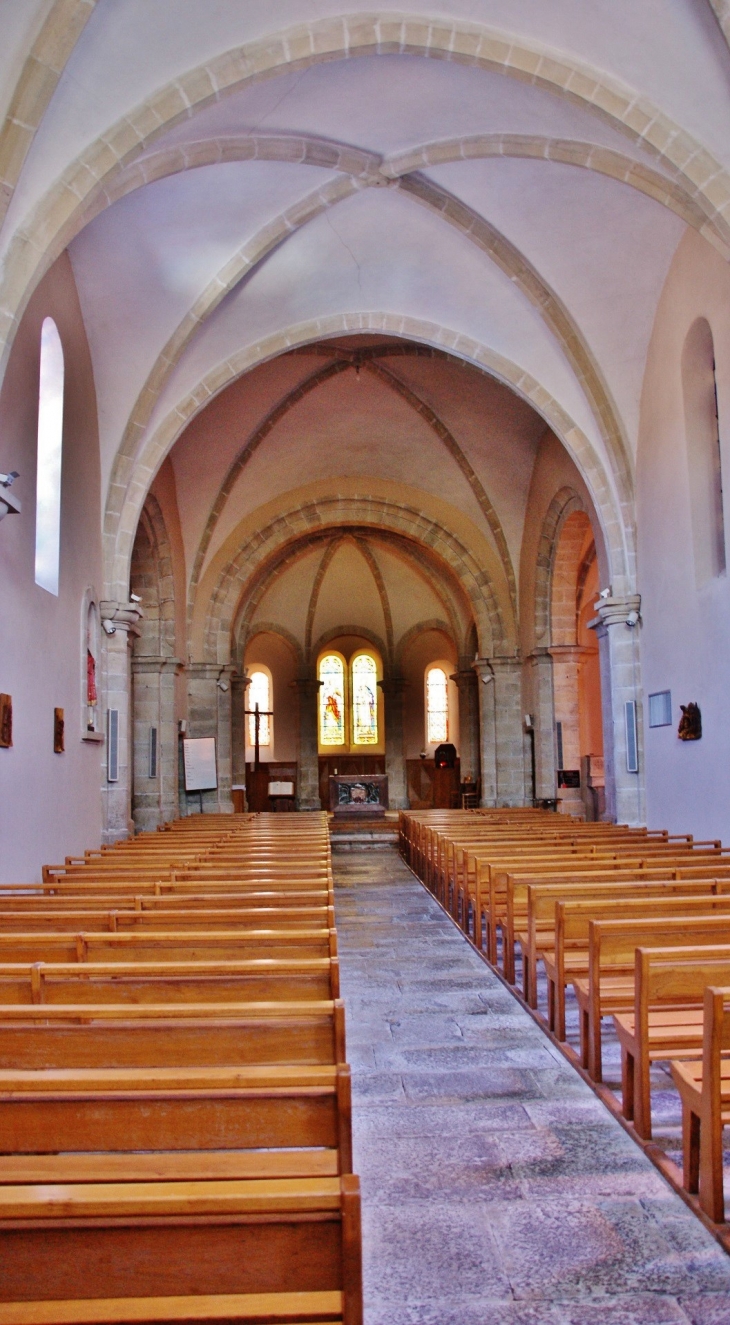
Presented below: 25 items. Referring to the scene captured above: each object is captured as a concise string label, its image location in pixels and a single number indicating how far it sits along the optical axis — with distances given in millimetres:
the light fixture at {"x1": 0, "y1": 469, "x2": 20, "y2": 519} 6977
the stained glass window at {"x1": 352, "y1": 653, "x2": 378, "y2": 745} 29484
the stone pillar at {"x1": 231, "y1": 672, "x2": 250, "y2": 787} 21609
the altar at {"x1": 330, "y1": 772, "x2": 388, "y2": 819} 20547
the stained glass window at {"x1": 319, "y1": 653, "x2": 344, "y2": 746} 29391
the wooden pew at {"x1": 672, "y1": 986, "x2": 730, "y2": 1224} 3125
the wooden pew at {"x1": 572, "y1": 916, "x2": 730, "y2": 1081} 4457
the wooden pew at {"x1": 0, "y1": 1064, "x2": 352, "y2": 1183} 2088
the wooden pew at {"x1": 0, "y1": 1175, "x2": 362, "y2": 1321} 1764
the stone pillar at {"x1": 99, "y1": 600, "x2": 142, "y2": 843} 12070
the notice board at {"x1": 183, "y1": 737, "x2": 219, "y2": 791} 17719
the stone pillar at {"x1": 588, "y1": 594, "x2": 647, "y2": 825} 12508
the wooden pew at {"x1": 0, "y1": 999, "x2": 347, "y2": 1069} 2732
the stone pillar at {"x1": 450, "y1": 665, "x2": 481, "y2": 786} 24609
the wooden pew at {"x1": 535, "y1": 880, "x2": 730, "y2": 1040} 5113
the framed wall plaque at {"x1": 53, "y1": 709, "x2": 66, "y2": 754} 9547
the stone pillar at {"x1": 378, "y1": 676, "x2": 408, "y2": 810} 26531
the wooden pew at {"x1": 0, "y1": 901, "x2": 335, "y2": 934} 4875
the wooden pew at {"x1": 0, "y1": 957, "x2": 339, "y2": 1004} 3449
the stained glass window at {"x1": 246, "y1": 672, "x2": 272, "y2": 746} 28839
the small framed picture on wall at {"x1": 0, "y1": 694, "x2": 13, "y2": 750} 7812
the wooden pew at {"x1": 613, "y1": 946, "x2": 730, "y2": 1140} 3721
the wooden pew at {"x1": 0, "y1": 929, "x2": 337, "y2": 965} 4176
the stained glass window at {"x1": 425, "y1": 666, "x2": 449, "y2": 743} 29250
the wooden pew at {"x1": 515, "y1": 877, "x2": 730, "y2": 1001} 5688
